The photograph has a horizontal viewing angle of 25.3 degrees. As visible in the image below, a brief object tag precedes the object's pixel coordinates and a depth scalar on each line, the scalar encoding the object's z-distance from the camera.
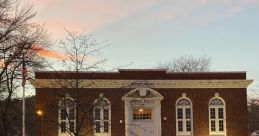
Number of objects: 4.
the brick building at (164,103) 41.78
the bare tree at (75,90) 29.05
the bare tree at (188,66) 88.50
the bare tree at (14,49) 35.59
